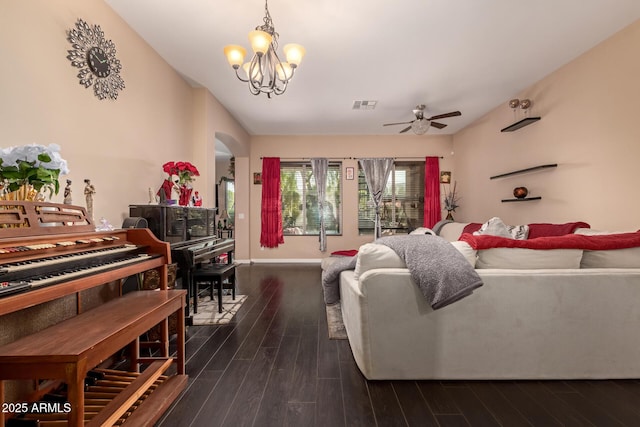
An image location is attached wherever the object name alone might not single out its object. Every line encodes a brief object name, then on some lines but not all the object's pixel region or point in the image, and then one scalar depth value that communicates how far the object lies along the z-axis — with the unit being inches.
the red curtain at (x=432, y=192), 255.6
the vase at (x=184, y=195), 124.4
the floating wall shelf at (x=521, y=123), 154.7
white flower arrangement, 53.9
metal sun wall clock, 84.0
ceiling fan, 180.2
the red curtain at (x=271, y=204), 252.1
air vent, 180.4
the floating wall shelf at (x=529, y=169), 145.5
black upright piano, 103.0
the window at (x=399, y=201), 259.4
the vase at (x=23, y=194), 56.2
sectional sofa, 70.2
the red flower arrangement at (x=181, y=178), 118.8
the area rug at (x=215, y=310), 113.8
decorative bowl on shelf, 162.7
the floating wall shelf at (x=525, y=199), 155.1
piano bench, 119.8
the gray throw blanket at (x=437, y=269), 65.6
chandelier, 84.0
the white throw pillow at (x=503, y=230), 140.4
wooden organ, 41.8
